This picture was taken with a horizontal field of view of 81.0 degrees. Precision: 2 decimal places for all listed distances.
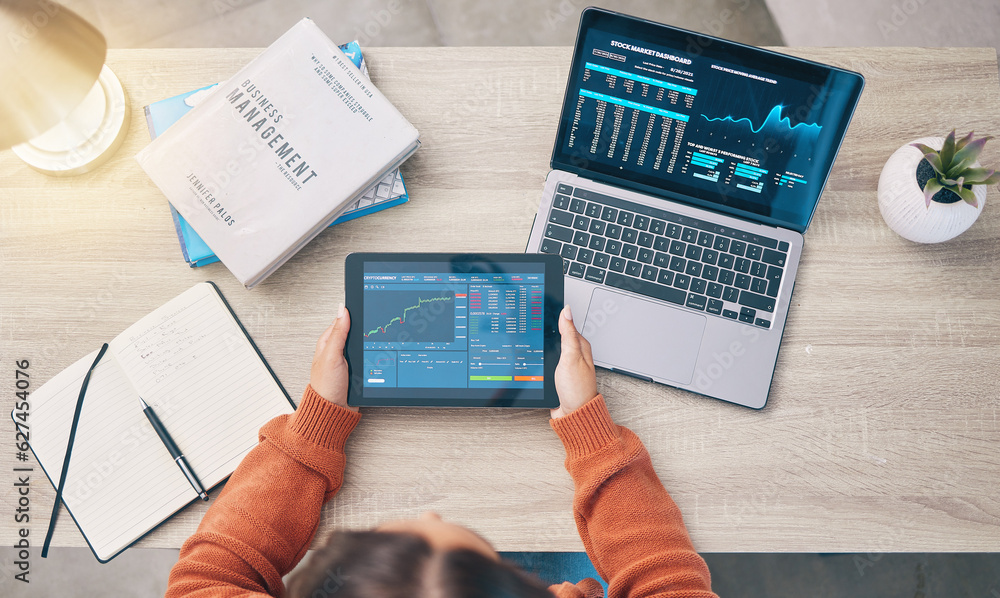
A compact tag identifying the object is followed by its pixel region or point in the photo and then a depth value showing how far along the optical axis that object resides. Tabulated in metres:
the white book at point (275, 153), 0.90
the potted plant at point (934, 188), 0.84
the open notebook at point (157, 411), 0.90
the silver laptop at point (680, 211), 0.87
